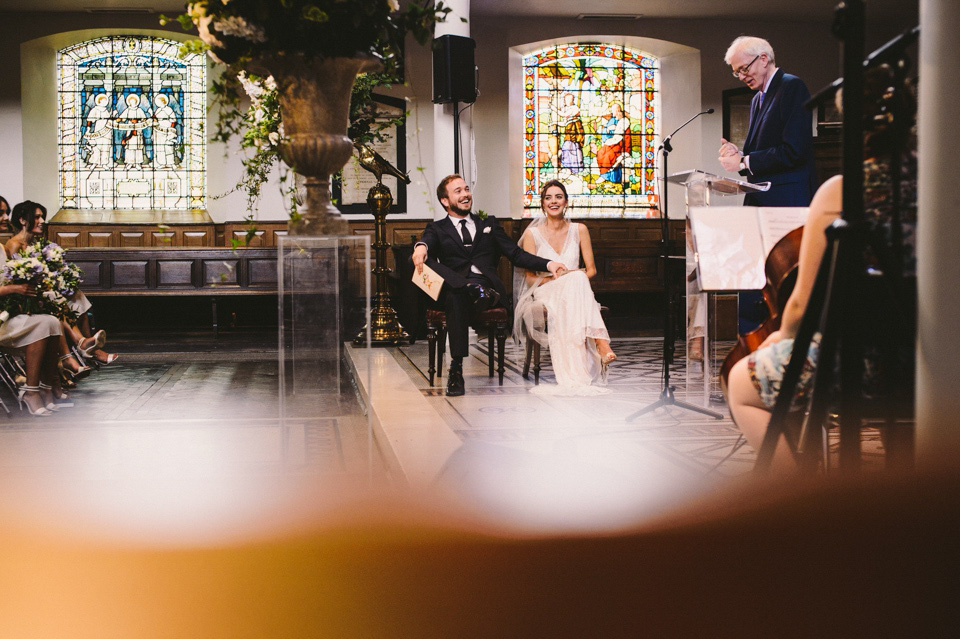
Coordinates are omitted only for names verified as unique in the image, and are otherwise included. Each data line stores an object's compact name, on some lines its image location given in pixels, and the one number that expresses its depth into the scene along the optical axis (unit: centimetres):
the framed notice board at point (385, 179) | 1085
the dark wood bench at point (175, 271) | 898
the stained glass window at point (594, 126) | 1172
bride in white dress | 491
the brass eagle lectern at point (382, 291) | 730
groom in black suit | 501
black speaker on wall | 654
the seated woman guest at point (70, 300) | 506
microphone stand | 376
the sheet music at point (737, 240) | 353
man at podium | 388
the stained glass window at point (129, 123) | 1122
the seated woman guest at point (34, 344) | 445
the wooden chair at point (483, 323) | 512
